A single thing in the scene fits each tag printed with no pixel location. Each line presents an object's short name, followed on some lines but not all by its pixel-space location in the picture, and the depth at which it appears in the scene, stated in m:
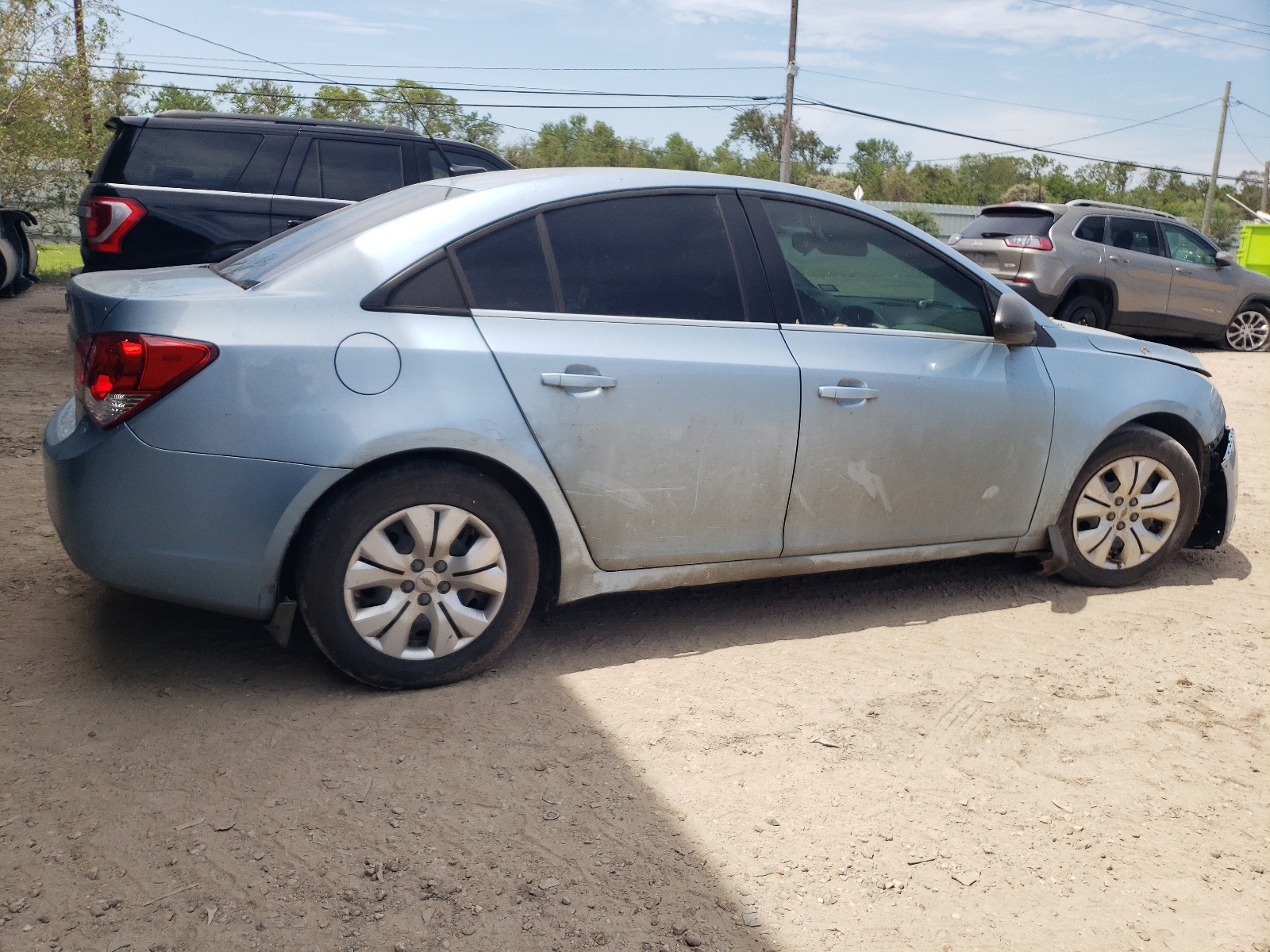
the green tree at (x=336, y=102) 46.34
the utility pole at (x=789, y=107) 32.38
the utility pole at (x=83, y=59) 17.58
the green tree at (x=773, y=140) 79.75
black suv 8.02
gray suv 13.18
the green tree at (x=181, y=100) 49.87
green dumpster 19.70
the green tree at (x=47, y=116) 16.09
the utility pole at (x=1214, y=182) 47.94
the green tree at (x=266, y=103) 46.44
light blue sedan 3.17
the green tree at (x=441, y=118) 49.56
